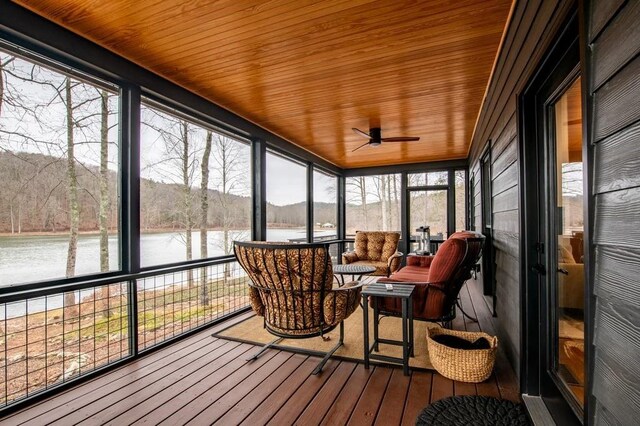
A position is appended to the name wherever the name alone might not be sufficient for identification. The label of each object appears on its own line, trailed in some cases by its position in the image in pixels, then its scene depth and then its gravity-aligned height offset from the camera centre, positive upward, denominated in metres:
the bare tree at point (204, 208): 3.58 +0.06
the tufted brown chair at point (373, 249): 5.49 -0.68
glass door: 1.48 -0.18
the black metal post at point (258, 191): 4.32 +0.31
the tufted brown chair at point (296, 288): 2.24 -0.59
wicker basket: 2.18 -1.07
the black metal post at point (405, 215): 7.34 -0.07
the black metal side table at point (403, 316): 2.35 -0.84
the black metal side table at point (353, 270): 4.21 -0.80
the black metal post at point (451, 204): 6.93 +0.17
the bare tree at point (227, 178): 4.01 +0.46
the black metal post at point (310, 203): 6.07 +0.19
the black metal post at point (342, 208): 7.73 +0.11
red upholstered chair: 2.65 -0.63
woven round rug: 1.74 -1.18
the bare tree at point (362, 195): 7.84 +0.44
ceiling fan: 4.51 +1.08
